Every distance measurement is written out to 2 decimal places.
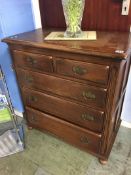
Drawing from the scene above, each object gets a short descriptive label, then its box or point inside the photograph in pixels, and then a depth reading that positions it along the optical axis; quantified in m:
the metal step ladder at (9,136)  1.42
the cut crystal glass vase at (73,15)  1.12
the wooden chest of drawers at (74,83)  0.96
